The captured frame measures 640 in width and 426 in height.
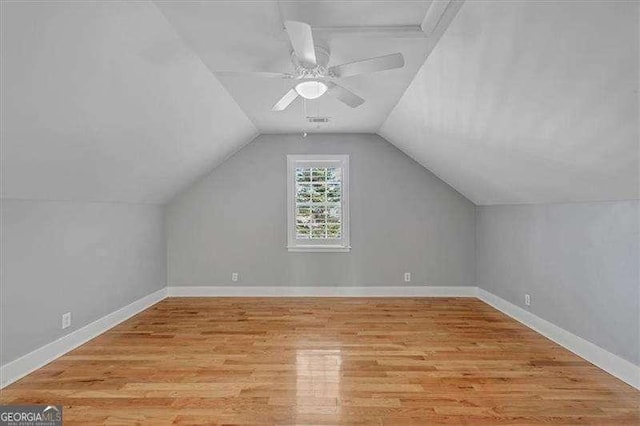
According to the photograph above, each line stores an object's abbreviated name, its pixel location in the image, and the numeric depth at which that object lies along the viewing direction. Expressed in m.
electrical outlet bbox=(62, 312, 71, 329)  3.30
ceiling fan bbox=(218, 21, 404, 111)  2.00
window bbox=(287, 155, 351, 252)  5.44
